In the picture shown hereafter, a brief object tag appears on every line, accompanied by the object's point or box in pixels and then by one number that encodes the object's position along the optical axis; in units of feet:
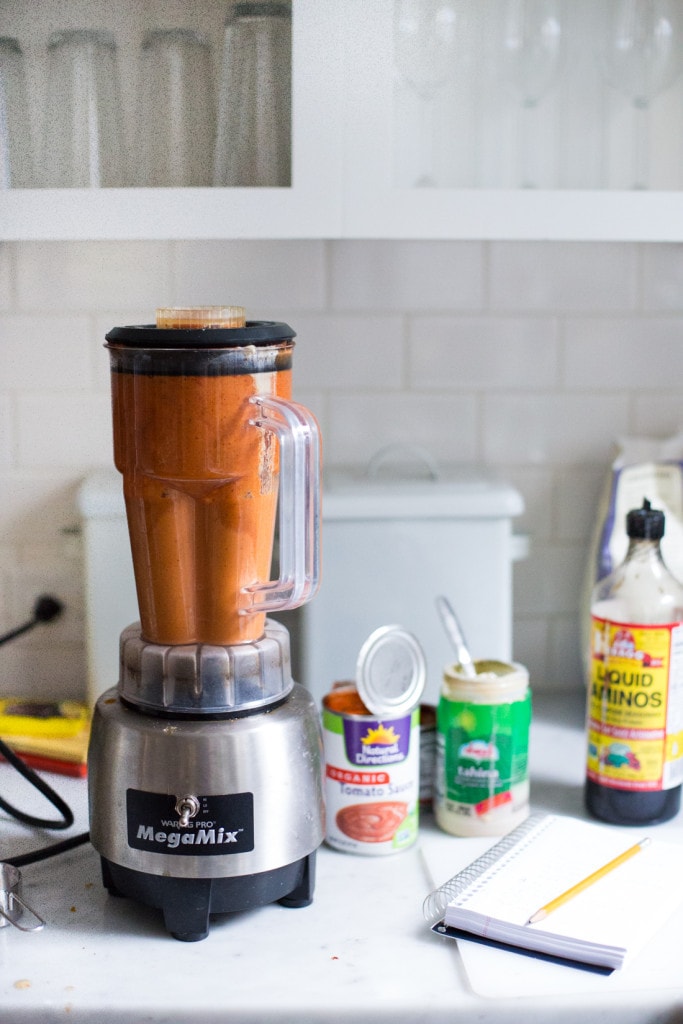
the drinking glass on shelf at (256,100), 3.04
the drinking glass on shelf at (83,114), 3.05
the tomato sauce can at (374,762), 2.94
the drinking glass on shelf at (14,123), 3.05
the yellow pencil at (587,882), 2.57
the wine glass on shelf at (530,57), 3.21
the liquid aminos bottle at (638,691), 3.05
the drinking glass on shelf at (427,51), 3.13
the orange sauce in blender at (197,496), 2.49
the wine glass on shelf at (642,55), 3.26
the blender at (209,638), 2.48
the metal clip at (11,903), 2.64
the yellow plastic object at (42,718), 3.52
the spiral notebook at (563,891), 2.51
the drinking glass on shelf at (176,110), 3.05
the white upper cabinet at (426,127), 3.05
